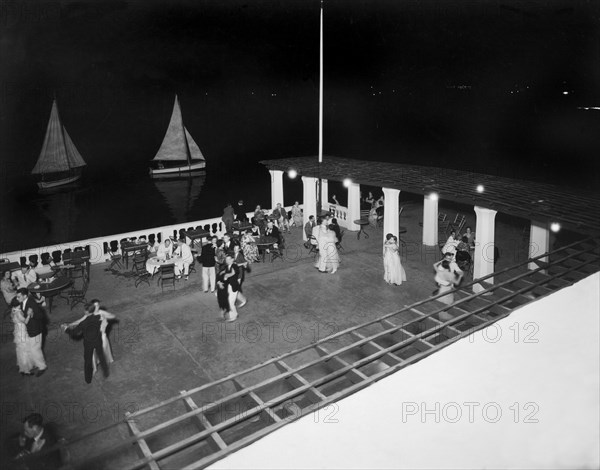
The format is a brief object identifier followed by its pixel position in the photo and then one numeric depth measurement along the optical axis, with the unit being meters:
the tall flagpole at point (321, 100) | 17.42
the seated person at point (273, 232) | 17.73
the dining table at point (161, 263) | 14.76
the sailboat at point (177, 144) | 42.16
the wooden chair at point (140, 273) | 15.32
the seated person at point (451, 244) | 13.62
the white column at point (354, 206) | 21.08
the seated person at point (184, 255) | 15.29
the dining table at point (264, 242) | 17.02
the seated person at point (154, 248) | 15.72
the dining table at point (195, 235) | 18.80
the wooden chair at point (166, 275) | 14.58
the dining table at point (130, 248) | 16.73
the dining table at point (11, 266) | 14.62
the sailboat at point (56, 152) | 40.00
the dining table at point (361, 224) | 19.27
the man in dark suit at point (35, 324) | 9.54
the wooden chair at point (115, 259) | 17.17
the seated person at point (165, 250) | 15.31
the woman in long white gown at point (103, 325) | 9.17
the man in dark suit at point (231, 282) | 11.83
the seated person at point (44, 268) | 14.94
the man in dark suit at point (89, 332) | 9.20
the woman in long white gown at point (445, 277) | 11.63
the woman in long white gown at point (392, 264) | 14.06
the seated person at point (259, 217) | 18.97
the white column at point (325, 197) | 22.03
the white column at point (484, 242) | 13.45
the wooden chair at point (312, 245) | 17.59
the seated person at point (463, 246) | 14.56
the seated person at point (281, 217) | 20.44
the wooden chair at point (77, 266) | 15.09
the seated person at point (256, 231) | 18.60
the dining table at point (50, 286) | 12.55
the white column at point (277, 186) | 21.78
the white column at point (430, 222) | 18.67
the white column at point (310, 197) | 20.62
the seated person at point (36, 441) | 6.15
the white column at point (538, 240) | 14.66
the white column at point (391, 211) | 16.17
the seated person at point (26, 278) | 13.15
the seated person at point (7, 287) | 12.15
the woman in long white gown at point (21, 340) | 9.54
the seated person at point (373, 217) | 20.66
